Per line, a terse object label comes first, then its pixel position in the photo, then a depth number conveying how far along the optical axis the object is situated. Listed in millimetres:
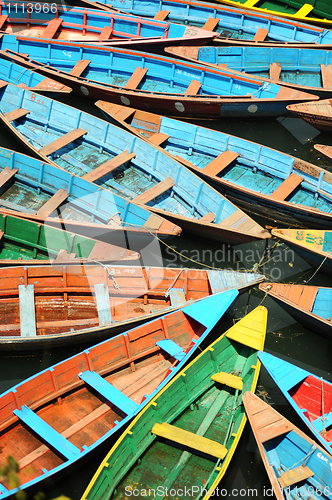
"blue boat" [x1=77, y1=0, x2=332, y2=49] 17609
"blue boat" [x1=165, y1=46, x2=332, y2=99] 16766
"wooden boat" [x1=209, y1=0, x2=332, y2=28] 18312
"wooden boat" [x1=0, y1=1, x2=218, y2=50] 17795
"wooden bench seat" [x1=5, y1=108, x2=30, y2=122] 14914
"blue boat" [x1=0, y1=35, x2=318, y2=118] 15312
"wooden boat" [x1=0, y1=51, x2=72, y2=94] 15797
